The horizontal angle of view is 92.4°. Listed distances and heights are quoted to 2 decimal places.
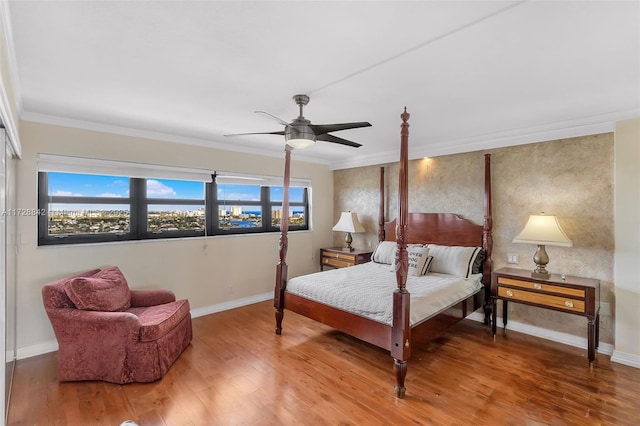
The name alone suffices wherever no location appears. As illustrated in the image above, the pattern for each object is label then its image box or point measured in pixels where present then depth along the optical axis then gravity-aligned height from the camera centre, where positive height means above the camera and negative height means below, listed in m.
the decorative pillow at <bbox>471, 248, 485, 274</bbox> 3.80 -0.63
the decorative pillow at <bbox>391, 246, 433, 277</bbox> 3.70 -0.61
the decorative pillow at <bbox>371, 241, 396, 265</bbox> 4.31 -0.59
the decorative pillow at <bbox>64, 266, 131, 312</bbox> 2.59 -0.73
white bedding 2.67 -0.78
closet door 1.81 -0.29
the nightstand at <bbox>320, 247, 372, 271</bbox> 4.83 -0.74
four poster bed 2.50 -0.77
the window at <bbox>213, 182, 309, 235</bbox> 4.50 +0.05
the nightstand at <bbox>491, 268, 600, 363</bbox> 2.84 -0.81
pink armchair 2.53 -1.07
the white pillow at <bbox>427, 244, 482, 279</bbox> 3.63 -0.58
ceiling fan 2.52 +0.68
